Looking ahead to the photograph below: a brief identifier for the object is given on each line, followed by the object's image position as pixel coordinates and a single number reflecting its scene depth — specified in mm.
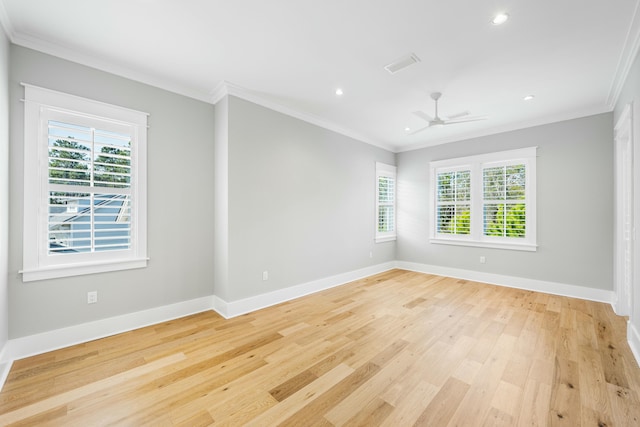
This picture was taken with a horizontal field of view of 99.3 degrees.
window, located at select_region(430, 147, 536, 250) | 4562
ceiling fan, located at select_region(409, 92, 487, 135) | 3578
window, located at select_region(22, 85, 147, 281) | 2439
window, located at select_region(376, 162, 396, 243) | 5762
